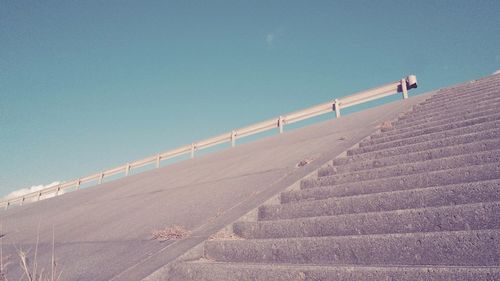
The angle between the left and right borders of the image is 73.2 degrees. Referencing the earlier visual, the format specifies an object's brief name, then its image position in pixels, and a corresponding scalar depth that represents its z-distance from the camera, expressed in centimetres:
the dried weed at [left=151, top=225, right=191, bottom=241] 400
